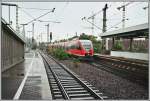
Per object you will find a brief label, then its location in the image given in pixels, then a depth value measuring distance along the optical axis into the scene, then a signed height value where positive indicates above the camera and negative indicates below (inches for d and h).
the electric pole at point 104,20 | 1398.9 +143.2
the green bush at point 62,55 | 1320.1 -56.5
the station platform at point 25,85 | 359.9 -74.7
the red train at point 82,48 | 1146.7 -15.9
